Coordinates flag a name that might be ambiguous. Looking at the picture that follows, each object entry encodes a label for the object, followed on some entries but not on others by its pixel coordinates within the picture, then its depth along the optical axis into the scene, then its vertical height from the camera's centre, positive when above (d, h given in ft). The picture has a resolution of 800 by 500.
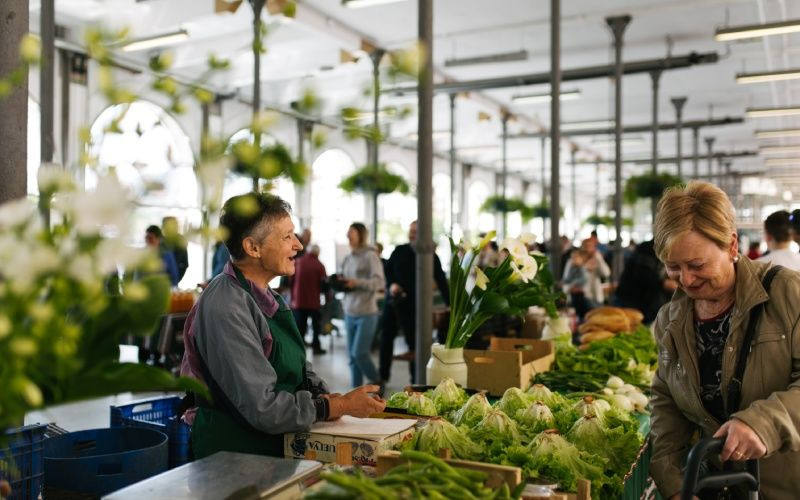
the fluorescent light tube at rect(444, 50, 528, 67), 33.72 +9.63
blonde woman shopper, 5.67 -0.75
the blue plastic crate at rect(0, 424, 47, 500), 6.42 -1.95
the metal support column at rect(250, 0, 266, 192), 19.96 +5.43
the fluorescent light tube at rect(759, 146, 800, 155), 62.49 +9.79
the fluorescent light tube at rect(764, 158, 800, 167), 70.54 +9.65
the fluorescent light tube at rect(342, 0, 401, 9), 24.50 +8.92
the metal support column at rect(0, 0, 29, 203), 5.92 +1.24
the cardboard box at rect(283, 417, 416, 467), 6.02 -1.64
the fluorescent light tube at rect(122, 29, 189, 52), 27.68 +8.76
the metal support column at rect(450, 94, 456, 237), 38.14 +6.46
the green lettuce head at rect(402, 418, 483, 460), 6.14 -1.65
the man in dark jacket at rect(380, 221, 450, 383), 21.01 -1.15
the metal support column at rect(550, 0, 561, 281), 20.51 +3.74
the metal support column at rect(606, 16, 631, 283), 27.58 +4.90
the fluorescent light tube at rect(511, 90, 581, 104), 37.41 +8.69
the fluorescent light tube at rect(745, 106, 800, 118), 37.91 +7.91
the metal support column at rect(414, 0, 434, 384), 11.85 +0.78
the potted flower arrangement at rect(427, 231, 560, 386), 9.65 -0.62
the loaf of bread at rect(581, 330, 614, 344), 14.17 -1.66
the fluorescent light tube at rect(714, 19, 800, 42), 25.34 +8.32
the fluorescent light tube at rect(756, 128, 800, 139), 44.58 +7.88
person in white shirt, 14.35 +0.34
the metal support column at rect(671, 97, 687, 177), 43.59 +9.54
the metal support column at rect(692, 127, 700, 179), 50.16 +8.08
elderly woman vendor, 6.46 -0.96
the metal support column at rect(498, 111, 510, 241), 46.36 +7.76
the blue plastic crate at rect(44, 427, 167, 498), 7.34 -2.31
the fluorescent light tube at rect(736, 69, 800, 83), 31.91 +8.22
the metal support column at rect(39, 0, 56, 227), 12.57 +2.90
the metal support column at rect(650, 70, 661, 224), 33.60 +6.85
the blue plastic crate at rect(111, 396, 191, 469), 9.80 -2.42
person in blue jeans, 21.42 -1.44
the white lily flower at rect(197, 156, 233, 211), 2.48 +0.27
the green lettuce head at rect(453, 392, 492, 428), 7.34 -1.67
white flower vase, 9.59 -1.54
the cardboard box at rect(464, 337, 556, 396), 9.88 -1.66
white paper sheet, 6.24 -1.61
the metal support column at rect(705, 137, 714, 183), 62.66 +10.05
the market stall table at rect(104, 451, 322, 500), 4.33 -1.48
